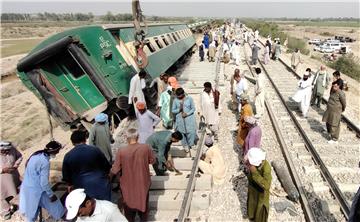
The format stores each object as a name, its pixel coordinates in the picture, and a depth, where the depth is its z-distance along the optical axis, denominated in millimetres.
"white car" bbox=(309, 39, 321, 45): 56844
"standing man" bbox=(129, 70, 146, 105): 8741
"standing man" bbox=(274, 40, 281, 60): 23728
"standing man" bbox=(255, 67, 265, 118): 9774
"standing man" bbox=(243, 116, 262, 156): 6504
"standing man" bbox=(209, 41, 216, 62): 21000
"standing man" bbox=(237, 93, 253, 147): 7688
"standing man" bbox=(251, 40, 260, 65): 20047
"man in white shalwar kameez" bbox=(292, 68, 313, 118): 10625
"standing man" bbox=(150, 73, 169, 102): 9805
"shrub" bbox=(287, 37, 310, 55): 38750
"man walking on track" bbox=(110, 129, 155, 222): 5082
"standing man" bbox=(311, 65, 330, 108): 11125
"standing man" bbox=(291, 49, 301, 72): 19109
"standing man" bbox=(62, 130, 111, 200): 5102
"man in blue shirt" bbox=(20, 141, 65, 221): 5051
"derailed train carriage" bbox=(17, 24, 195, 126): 8727
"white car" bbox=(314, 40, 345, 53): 47503
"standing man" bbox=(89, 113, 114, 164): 6344
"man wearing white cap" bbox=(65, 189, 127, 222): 3379
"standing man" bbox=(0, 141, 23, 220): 6422
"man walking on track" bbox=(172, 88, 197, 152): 7372
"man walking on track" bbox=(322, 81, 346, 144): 8523
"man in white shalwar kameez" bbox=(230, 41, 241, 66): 20406
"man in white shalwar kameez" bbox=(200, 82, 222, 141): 8148
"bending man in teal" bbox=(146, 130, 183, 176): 6188
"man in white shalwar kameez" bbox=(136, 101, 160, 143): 6867
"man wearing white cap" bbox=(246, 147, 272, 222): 5066
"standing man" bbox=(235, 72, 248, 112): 10117
